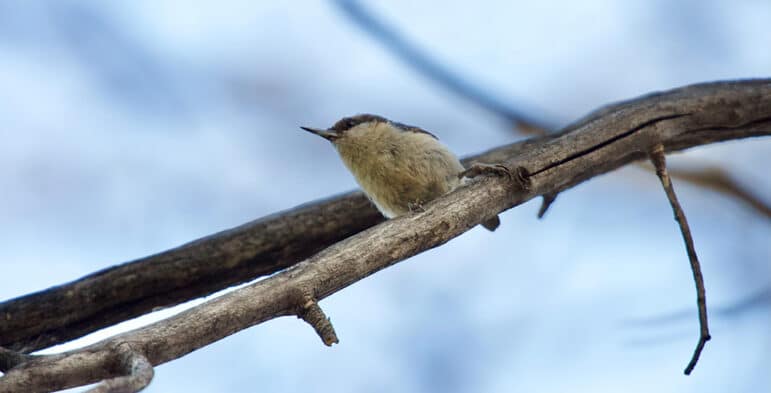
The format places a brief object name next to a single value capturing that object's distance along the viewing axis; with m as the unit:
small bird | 7.85
